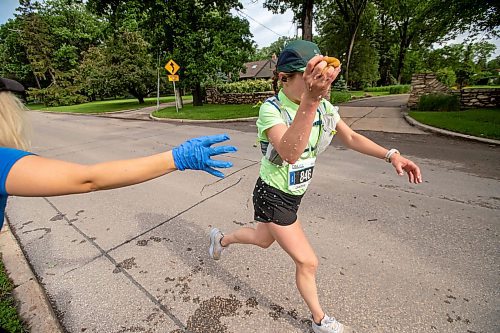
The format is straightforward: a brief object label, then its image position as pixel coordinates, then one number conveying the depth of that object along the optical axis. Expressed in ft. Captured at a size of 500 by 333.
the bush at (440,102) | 39.24
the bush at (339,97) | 64.24
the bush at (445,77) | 42.38
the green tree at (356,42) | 110.93
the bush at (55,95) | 117.39
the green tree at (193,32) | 54.39
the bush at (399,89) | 107.04
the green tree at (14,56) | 137.18
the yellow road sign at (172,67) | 51.67
